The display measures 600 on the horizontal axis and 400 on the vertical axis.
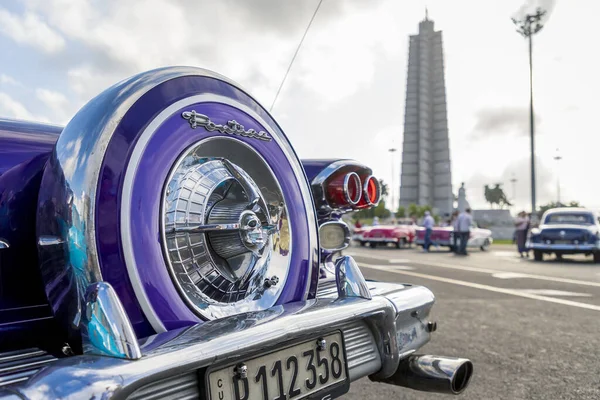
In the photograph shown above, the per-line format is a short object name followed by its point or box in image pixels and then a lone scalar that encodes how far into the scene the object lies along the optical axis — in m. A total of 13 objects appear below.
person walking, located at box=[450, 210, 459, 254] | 14.23
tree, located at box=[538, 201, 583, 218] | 74.68
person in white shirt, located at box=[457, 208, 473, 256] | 13.84
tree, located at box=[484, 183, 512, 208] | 105.69
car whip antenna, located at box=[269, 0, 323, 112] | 2.36
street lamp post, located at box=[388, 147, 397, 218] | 55.34
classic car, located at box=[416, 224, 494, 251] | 16.05
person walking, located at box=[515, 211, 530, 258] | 13.13
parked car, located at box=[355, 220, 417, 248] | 17.48
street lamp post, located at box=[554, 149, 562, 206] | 52.96
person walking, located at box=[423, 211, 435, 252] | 16.31
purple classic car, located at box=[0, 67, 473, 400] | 1.12
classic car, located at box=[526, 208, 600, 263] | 11.60
